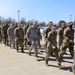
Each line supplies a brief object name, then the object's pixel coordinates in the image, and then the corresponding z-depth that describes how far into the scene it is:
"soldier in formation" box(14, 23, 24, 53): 8.14
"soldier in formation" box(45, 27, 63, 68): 5.37
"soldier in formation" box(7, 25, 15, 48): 9.29
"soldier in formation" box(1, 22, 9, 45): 10.11
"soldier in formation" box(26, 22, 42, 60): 6.81
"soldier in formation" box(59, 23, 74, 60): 5.73
